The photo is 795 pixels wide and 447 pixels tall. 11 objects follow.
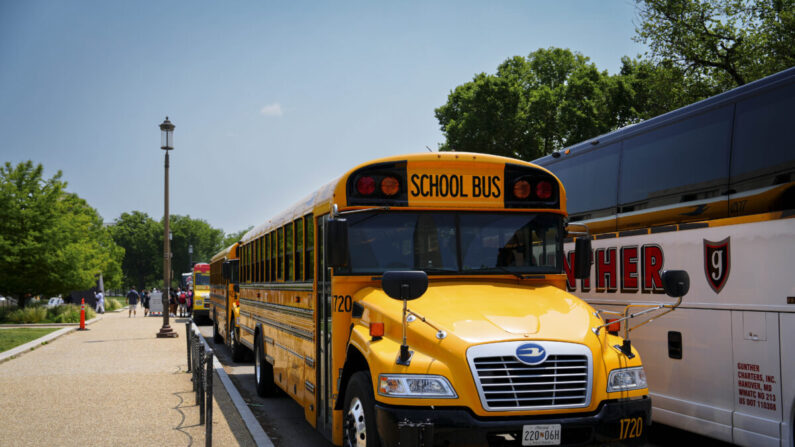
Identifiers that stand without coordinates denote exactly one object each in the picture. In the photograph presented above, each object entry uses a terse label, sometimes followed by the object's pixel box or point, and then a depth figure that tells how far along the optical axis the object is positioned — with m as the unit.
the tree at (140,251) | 116.12
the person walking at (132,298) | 41.28
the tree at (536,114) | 35.12
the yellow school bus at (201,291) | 33.00
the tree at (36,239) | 29.19
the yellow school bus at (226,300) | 16.52
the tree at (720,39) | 23.36
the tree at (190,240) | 117.75
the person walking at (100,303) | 44.84
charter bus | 5.96
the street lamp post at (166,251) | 23.27
